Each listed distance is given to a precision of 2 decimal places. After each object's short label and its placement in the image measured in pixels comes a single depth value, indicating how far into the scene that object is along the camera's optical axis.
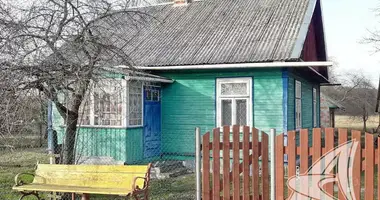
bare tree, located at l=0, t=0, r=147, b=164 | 5.94
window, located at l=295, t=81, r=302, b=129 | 12.19
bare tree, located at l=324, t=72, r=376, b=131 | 34.41
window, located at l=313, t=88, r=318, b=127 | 16.06
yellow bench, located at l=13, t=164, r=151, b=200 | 5.48
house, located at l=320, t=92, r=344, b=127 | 25.09
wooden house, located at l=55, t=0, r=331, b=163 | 10.34
